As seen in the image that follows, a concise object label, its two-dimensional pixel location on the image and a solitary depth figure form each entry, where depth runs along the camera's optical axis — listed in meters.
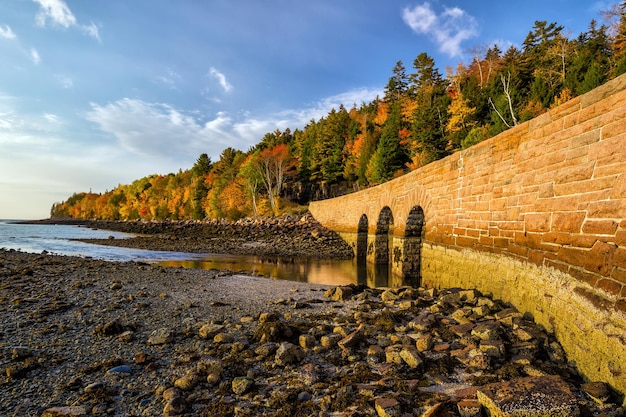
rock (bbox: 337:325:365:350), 4.28
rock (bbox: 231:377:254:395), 3.29
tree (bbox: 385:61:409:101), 61.59
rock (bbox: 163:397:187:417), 2.95
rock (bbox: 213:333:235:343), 4.54
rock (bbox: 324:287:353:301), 7.36
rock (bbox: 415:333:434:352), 4.23
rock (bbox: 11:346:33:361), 3.90
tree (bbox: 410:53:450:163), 35.16
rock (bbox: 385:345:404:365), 3.89
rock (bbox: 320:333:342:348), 4.39
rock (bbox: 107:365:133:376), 3.61
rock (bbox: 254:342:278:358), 4.11
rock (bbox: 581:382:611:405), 3.16
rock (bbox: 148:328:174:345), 4.48
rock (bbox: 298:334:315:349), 4.37
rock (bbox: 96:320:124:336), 4.77
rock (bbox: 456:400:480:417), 2.82
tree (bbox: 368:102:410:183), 38.53
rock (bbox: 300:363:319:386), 3.51
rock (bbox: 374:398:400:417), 2.82
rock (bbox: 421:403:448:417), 2.71
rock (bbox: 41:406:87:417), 2.80
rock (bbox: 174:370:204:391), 3.34
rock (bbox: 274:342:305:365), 3.93
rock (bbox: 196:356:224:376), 3.59
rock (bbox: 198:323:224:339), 4.72
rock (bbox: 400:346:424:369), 3.76
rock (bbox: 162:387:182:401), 3.13
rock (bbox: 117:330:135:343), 4.57
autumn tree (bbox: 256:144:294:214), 46.60
